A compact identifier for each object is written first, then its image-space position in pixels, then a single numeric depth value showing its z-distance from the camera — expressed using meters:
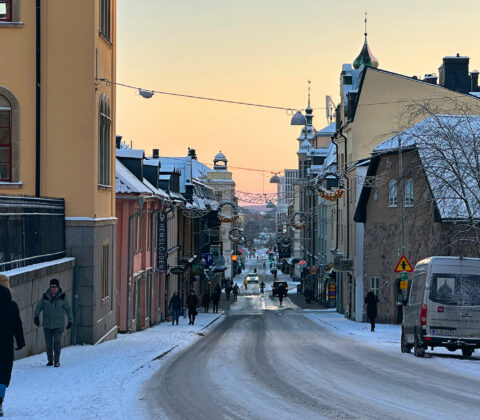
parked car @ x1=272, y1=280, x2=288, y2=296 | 89.39
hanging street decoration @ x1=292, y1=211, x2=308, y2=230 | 57.91
